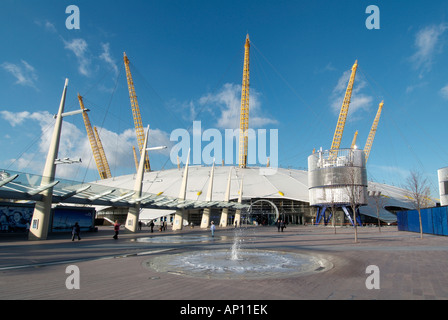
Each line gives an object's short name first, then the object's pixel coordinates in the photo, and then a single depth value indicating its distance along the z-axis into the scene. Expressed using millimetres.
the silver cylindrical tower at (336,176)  55000
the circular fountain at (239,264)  9091
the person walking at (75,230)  20891
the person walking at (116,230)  22538
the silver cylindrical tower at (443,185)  43344
